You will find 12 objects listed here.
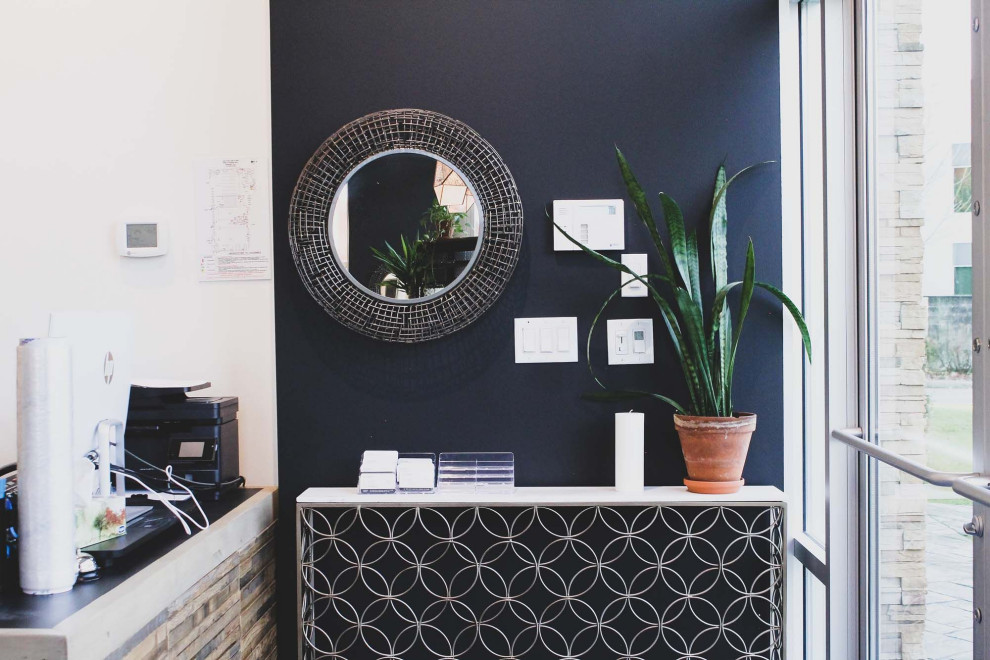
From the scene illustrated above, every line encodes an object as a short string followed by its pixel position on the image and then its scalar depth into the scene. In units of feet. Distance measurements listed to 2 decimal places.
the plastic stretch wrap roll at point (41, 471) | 4.56
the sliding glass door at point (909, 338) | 4.64
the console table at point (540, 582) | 7.38
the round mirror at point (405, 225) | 7.54
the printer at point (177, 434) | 7.03
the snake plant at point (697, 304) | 7.04
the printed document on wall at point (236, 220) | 7.77
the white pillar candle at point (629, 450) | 7.18
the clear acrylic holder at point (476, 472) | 7.30
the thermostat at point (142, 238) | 7.78
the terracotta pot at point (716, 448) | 7.00
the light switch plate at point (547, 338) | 7.66
